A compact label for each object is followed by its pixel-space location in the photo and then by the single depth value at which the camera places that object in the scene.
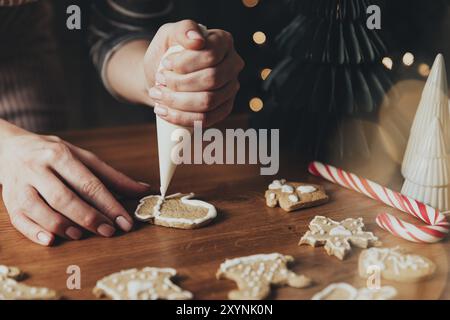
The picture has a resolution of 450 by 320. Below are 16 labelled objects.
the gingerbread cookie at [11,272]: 1.00
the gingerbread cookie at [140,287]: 0.95
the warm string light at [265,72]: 1.75
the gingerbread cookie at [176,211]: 1.19
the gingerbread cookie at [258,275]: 0.96
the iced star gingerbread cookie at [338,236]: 1.10
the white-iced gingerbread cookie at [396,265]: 1.01
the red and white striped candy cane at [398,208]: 1.14
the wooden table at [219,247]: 1.00
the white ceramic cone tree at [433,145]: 1.22
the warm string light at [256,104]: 1.83
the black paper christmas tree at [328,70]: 1.44
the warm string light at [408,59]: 1.60
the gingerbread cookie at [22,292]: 0.95
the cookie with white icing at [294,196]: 1.28
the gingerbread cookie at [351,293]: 0.95
